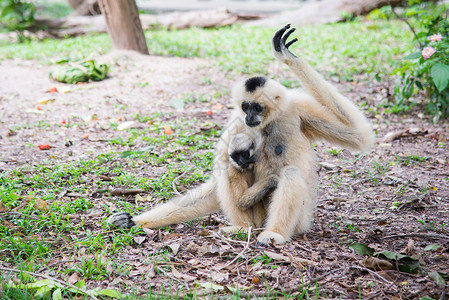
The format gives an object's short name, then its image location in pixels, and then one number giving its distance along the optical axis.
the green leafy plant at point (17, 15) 12.61
